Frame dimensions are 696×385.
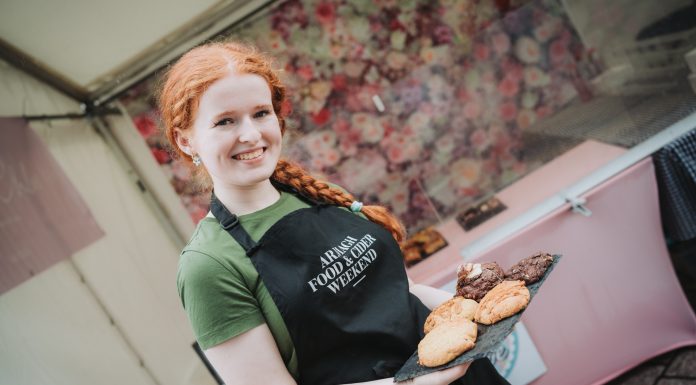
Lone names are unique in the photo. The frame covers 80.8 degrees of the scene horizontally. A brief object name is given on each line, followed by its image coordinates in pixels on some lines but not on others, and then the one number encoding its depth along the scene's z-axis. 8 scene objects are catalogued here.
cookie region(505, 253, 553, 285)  1.28
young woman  1.03
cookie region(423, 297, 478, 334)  1.28
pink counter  2.12
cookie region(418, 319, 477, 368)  1.10
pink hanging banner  1.49
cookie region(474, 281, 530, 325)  1.17
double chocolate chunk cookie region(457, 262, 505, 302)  1.37
